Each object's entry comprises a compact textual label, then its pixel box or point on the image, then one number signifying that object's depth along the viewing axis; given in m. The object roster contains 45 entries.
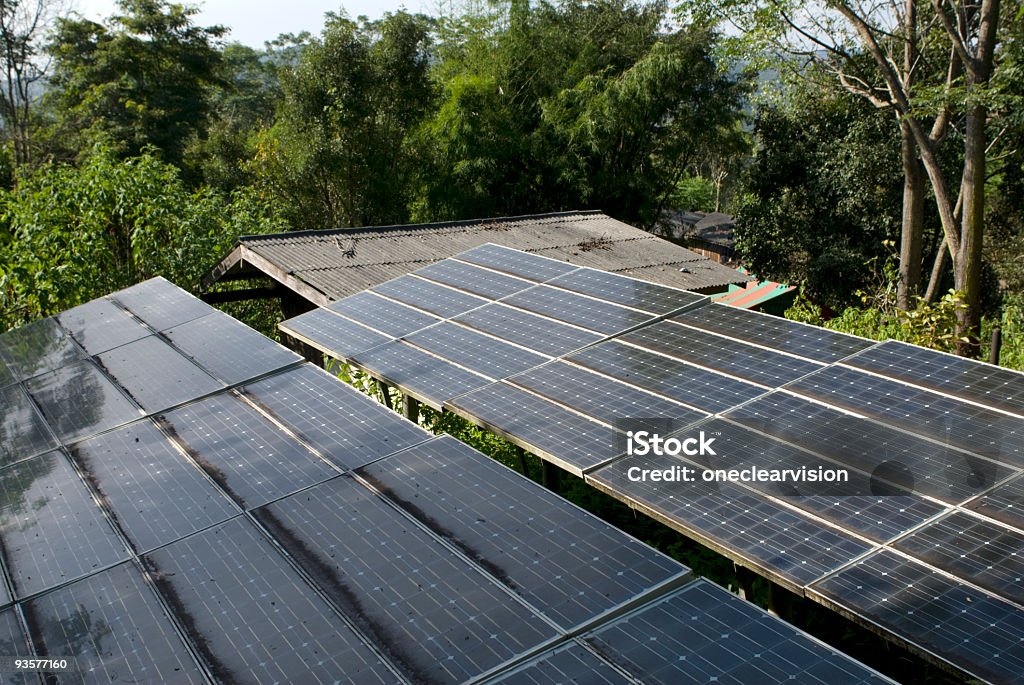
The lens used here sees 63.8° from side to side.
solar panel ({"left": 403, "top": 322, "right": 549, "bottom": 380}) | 7.55
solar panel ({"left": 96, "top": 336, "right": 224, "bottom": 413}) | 7.14
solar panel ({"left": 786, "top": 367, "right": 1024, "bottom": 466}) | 5.41
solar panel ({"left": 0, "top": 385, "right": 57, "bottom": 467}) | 6.32
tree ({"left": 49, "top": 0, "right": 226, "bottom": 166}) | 36.78
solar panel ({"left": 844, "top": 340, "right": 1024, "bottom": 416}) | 5.99
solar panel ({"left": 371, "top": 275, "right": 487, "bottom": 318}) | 9.32
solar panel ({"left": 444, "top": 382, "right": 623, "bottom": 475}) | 5.87
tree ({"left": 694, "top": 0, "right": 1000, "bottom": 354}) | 16.67
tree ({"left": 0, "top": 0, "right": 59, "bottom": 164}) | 33.97
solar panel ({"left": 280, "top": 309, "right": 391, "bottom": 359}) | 8.48
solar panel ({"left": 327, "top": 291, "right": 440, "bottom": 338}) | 8.91
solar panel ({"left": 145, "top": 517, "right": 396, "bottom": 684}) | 3.64
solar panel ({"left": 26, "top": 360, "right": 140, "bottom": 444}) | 6.68
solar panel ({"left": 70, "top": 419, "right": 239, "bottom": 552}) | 4.96
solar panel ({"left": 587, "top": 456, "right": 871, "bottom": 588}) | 4.48
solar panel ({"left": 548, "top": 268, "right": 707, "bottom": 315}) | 8.58
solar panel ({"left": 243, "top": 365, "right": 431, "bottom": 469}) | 5.80
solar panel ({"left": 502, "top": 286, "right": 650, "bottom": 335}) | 8.23
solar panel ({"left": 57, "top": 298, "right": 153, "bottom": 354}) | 8.87
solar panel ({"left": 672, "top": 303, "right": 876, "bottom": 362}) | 7.09
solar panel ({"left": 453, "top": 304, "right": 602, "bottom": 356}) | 7.88
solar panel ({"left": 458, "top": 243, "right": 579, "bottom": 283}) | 10.02
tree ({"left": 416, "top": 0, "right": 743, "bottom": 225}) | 30.62
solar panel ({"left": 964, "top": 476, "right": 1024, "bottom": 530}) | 4.65
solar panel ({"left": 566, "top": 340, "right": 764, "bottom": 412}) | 6.50
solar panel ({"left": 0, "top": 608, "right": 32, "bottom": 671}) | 3.78
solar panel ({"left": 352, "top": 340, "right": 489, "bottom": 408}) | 7.19
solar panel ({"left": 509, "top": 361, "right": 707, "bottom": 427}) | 6.34
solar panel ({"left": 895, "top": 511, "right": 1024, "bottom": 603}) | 4.20
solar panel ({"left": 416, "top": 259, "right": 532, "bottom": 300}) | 9.68
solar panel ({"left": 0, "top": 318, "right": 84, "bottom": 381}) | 8.38
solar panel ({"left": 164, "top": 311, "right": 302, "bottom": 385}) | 7.57
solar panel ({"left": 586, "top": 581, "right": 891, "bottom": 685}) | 3.41
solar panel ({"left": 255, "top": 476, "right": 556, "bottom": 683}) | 3.69
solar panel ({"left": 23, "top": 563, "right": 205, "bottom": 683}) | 3.65
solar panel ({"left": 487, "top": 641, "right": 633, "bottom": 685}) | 3.47
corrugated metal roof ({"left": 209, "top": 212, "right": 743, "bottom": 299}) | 14.27
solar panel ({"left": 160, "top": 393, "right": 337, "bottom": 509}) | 5.39
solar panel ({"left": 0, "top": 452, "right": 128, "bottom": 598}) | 4.53
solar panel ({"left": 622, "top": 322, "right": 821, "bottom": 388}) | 6.76
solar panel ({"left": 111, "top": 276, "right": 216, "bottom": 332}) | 9.41
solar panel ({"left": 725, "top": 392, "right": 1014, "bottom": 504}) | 5.07
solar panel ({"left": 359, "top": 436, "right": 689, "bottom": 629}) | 4.05
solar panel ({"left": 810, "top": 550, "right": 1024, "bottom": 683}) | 3.68
